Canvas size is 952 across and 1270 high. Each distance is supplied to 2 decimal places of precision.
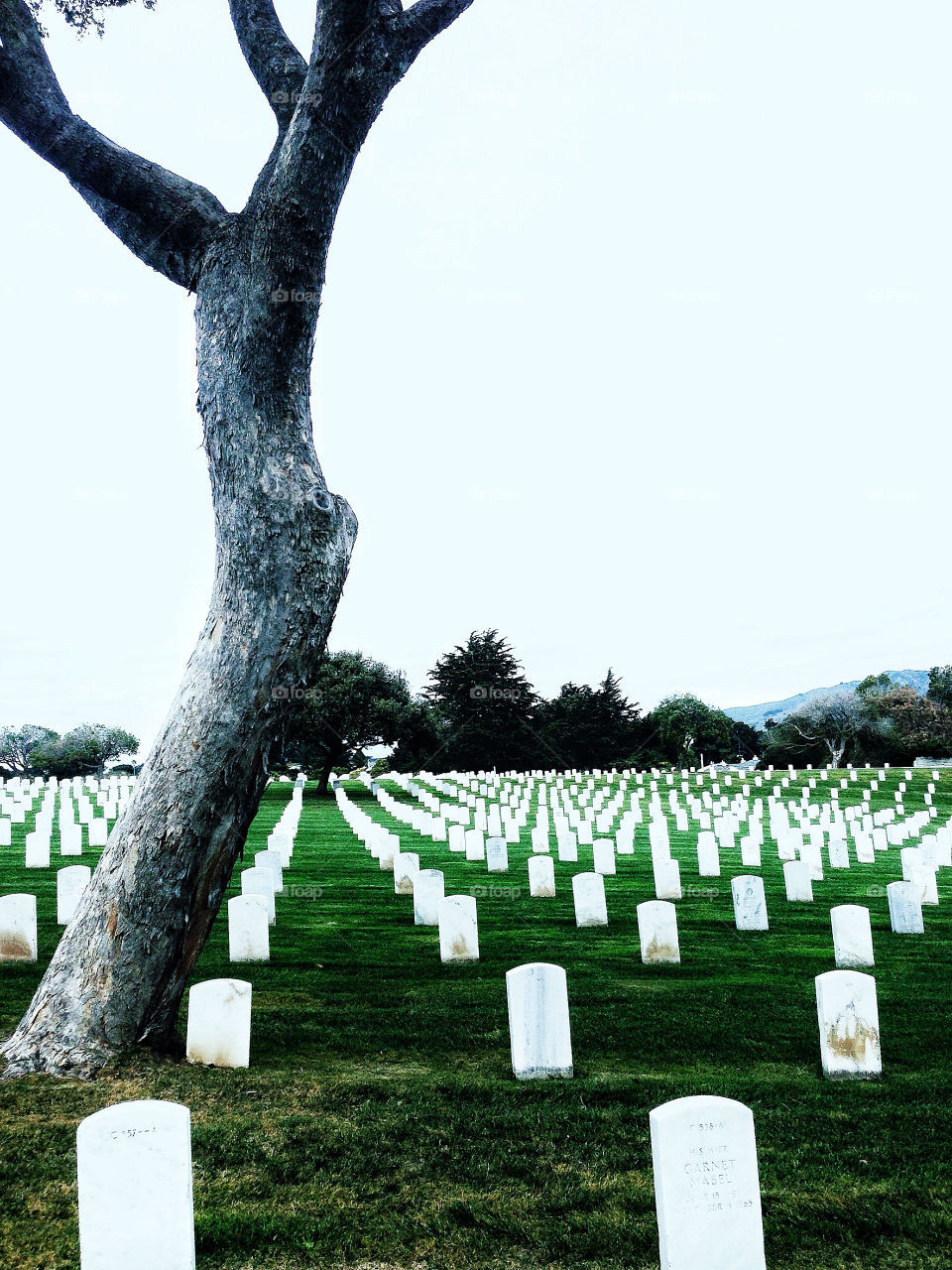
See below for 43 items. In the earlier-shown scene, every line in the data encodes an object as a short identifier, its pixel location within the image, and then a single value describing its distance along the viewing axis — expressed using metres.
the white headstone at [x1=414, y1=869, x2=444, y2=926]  9.97
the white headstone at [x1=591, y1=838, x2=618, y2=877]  14.27
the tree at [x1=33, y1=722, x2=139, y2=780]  58.91
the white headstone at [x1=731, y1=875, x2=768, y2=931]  9.70
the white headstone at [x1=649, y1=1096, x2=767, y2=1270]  3.04
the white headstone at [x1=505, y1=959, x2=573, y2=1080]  5.19
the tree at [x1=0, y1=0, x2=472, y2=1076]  5.21
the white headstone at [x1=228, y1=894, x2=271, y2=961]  7.94
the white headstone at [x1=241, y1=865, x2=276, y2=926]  10.05
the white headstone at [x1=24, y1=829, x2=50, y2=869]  13.72
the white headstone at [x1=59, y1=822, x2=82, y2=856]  15.27
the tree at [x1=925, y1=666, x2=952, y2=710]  65.62
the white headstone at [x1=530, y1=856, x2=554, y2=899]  12.22
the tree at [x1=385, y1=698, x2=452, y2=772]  38.31
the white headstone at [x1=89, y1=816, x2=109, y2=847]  16.39
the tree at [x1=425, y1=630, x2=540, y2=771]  53.38
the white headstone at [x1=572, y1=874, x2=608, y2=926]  10.14
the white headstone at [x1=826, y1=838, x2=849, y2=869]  15.64
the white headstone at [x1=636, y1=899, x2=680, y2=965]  8.15
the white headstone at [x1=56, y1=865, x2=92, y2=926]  9.20
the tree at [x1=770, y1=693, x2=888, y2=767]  58.38
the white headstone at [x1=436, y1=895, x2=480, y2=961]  8.10
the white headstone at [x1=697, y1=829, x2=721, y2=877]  14.12
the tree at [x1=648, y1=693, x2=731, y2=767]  62.25
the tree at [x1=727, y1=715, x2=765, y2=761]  72.56
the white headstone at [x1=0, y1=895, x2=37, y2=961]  7.66
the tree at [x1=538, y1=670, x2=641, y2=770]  56.78
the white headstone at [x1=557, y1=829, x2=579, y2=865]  16.28
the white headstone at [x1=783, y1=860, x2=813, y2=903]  11.84
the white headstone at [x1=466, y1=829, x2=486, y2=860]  16.05
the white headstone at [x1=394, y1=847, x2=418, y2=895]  11.91
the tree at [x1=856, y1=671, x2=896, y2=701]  62.38
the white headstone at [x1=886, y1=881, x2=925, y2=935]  9.67
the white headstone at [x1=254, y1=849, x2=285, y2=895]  11.88
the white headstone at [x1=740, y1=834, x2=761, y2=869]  14.83
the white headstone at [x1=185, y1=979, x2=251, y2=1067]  5.20
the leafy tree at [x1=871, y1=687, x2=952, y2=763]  54.72
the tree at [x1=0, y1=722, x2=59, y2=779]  67.06
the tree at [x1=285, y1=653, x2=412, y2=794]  35.78
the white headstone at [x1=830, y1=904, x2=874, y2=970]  7.68
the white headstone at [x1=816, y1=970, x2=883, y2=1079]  5.28
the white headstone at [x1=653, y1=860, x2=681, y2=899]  11.85
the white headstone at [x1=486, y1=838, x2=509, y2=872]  14.32
